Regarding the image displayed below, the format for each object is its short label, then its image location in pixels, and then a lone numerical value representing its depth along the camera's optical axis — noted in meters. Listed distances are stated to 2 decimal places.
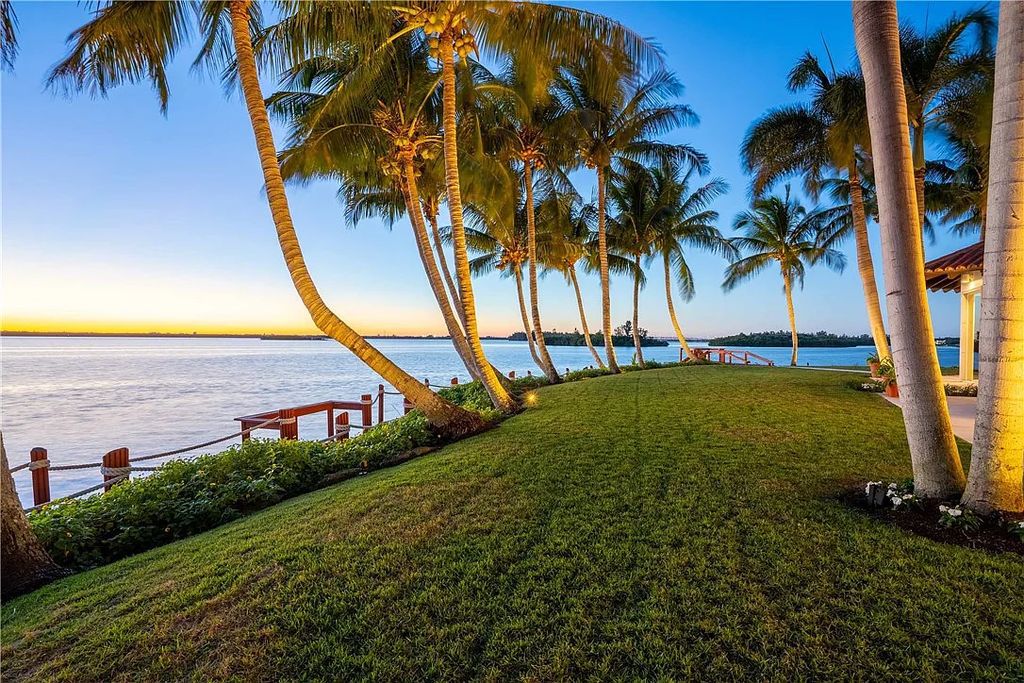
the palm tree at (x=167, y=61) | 5.82
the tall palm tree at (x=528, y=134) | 11.04
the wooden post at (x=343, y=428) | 8.83
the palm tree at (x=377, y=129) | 9.05
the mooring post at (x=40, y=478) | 5.26
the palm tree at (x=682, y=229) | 19.03
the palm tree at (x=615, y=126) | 14.15
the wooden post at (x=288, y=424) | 7.86
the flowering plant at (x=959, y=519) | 3.08
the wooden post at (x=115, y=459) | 5.61
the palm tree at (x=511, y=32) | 7.72
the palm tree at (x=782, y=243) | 21.08
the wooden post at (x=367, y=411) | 10.18
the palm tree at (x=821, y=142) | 10.41
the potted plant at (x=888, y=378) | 9.44
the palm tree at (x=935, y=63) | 9.57
